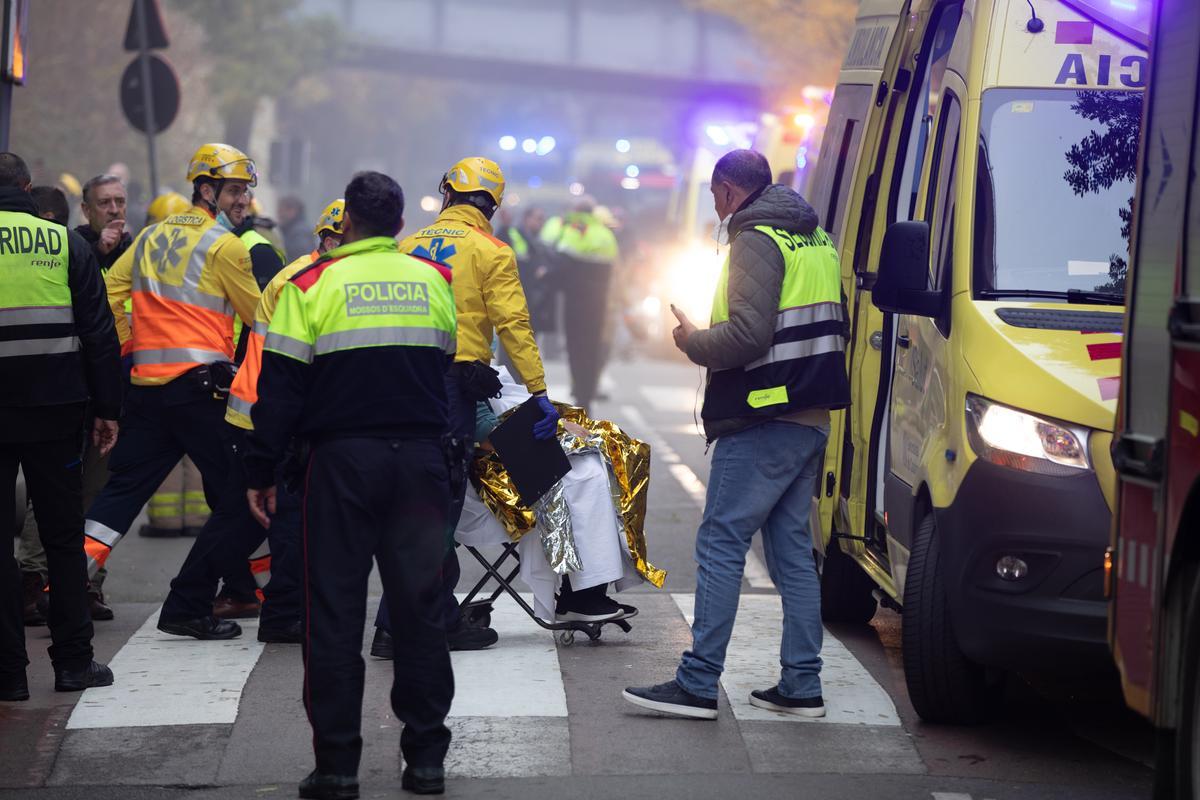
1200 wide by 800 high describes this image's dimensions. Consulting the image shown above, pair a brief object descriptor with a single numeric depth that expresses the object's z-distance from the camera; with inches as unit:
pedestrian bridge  5004.9
